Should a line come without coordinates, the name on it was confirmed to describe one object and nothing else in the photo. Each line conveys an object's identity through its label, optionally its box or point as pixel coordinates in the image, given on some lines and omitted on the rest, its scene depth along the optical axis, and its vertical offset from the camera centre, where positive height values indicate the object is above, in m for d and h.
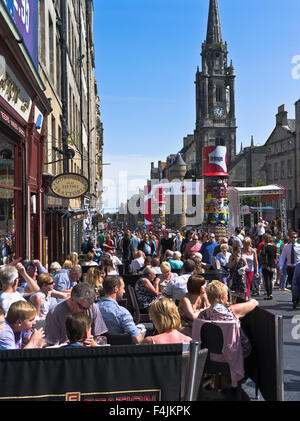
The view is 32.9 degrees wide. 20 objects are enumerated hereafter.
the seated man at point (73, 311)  5.53 -1.04
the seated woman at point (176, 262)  11.64 -1.00
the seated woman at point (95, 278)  8.06 -0.93
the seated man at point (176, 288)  8.27 -1.13
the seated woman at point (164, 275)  9.23 -1.04
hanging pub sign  13.34 +0.92
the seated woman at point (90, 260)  12.41 -1.02
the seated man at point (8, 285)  6.05 -0.80
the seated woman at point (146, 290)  9.10 -1.28
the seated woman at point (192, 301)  6.55 -1.10
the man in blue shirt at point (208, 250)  14.50 -0.90
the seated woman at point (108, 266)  9.84 -0.91
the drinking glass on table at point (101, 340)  5.02 -1.21
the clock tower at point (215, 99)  108.12 +26.05
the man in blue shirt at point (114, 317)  5.61 -1.10
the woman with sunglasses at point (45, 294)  7.06 -1.09
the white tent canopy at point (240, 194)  27.78 +1.39
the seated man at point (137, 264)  14.45 -1.29
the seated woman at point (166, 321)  4.88 -1.00
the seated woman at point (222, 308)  5.42 -0.99
